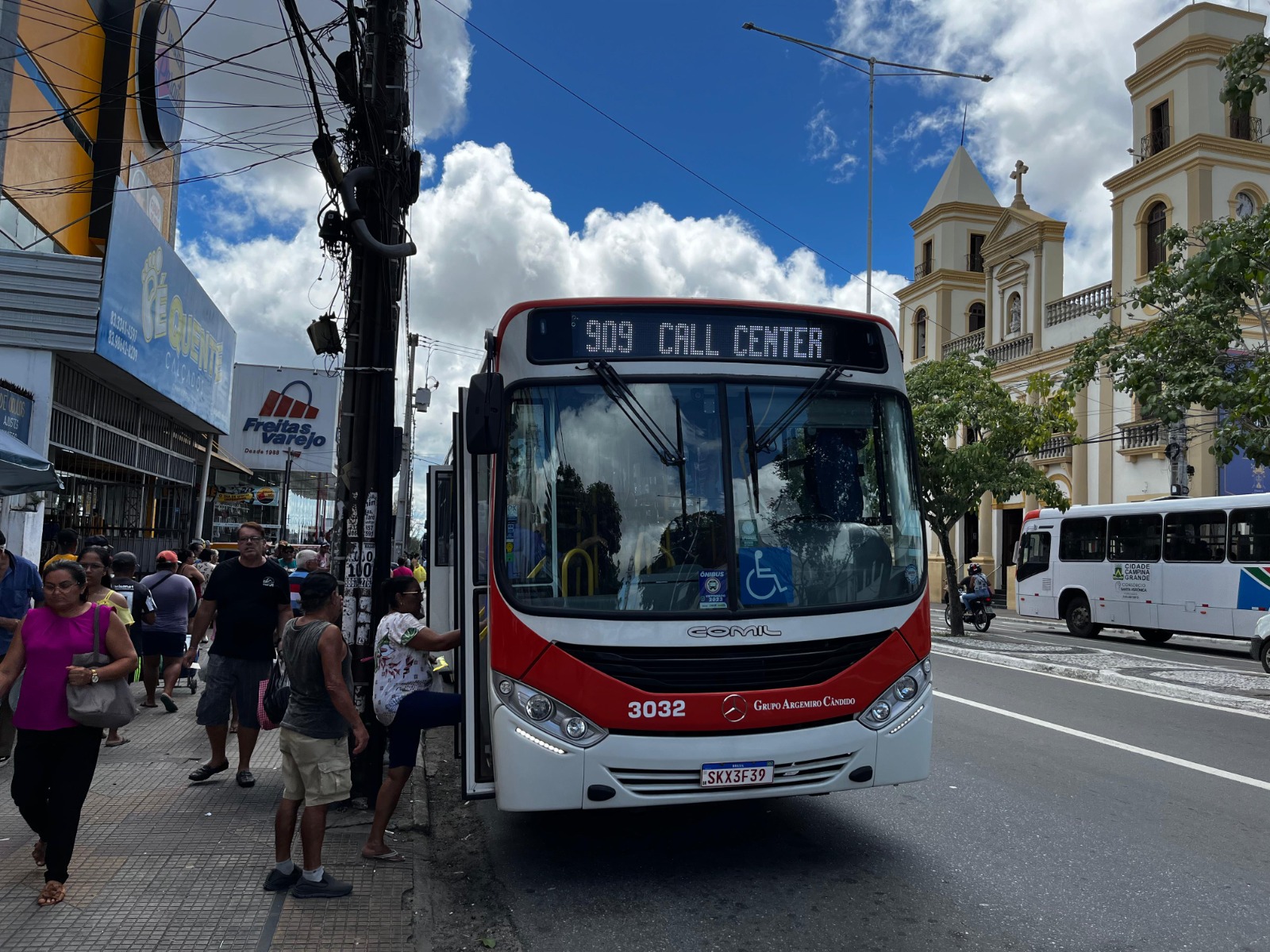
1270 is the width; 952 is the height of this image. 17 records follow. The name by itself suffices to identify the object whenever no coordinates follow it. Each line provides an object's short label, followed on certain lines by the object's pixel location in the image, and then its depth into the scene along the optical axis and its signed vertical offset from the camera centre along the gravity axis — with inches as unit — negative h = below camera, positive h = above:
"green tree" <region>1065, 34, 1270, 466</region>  428.1 +115.6
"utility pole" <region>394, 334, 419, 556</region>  1405.4 +93.9
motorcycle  898.7 -47.1
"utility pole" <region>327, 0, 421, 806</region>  262.2 +62.2
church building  1115.3 +389.0
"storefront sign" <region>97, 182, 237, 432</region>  644.1 +159.0
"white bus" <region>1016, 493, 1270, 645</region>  739.4 -0.1
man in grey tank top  194.2 -37.4
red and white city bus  201.2 -1.5
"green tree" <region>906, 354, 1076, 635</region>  812.6 +100.1
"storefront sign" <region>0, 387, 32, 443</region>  528.4 +63.6
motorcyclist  898.7 -24.1
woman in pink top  189.5 -34.1
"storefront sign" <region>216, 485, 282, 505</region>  1672.0 +77.3
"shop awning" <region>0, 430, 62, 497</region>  343.3 +21.9
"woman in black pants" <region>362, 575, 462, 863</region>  220.8 -33.1
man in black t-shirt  276.4 -26.9
